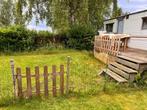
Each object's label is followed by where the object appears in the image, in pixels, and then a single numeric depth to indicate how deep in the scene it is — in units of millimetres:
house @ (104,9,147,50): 6967
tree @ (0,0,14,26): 20461
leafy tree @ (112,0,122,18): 12061
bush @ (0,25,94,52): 7346
